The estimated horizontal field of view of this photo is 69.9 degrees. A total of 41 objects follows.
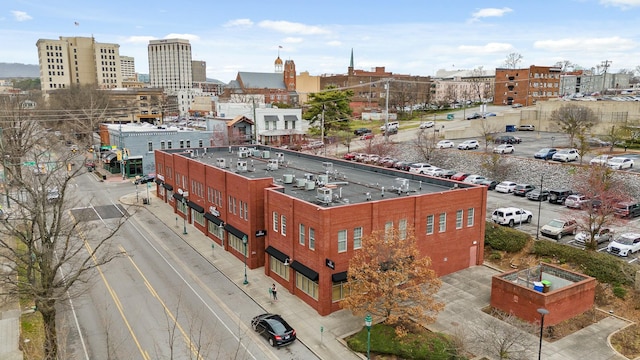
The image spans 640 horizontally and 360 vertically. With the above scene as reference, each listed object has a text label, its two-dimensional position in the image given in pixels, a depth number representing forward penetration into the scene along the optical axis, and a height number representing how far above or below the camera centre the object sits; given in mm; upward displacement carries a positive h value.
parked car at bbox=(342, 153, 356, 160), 71250 -7939
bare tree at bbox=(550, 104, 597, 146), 63281 -1764
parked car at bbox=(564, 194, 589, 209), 42547 -8797
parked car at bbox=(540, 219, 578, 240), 36562 -9748
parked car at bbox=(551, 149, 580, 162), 55438 -5946
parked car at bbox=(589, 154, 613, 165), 50434 -5958
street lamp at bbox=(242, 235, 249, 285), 31828 -11116
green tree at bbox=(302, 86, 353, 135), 90000 -810
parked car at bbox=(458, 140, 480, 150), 68769 -5845
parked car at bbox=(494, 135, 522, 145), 71125 -5255
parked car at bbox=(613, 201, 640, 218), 39562 -8823
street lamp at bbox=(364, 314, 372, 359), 21058 -11100
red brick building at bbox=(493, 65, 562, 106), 113625 +5475
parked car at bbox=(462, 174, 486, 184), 53066 -8424
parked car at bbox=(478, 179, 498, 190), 52250 -8708
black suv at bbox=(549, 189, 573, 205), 46125 -8955
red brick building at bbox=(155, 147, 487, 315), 27297 -7481
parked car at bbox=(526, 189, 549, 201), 47125 -9091
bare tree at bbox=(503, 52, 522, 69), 157375 +14990
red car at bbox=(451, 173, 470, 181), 55500 -8524
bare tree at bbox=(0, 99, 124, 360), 20484 -7594
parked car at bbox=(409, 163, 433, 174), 59759 -8102
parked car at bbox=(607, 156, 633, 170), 49781 -6140
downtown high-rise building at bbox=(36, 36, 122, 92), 189250 +17219
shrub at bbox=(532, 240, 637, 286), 29641 -10554
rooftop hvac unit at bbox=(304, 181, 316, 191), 33750 -5855
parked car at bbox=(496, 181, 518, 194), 50531 -8865
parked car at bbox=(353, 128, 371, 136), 95625 -5428
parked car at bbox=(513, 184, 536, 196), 49219 -8843
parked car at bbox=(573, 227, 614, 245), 35188 -9974
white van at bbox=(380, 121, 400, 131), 94269 -4250
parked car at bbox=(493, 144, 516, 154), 62688 -5891
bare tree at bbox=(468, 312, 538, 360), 21852 -12009
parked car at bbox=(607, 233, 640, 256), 32562 -9852
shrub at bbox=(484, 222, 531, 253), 35875 -10450
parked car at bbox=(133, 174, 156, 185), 68381 -11227
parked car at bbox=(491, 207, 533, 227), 39812 -9540
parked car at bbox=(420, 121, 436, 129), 93450 -3847
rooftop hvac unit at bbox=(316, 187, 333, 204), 29359 -5818
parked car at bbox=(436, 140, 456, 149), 70312 -5983
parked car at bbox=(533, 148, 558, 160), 57562 -5956
